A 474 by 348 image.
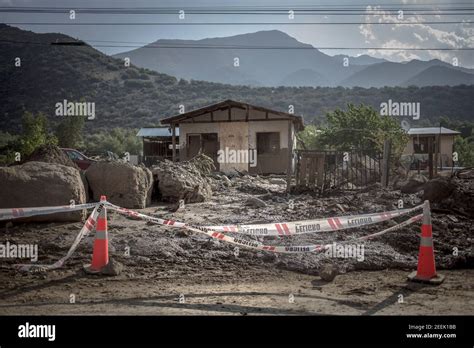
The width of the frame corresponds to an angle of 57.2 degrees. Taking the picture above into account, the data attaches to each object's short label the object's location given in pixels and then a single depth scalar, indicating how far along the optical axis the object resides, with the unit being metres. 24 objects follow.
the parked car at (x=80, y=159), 18.53
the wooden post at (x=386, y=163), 13.89
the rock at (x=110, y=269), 5.77
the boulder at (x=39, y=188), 7.75
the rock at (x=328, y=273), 5.77
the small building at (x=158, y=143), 34.41
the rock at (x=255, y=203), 12.04
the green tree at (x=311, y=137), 36.34
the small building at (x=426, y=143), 38.00
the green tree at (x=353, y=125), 31.73
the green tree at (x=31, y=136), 21.88
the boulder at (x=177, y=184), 12.84
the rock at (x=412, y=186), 12.89
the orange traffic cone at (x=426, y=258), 5.57
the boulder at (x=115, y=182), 10.63
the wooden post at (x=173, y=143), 28.12
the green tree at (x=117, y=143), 42.78
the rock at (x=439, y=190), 10.46
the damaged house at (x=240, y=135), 27.75
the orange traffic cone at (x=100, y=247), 5.75
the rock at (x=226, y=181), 18.54
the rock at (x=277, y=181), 21.61
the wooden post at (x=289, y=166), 14.70
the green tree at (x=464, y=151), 34.99
